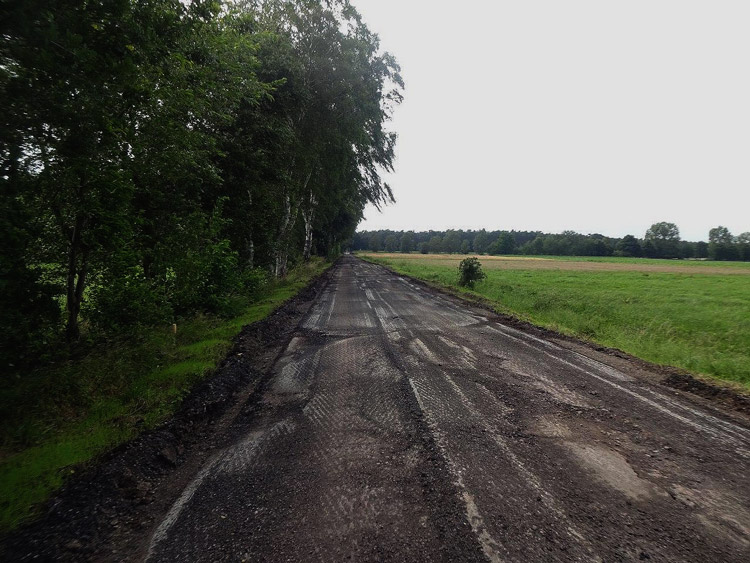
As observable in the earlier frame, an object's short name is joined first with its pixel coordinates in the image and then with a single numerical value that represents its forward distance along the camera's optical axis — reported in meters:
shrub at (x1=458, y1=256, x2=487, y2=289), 18.66
